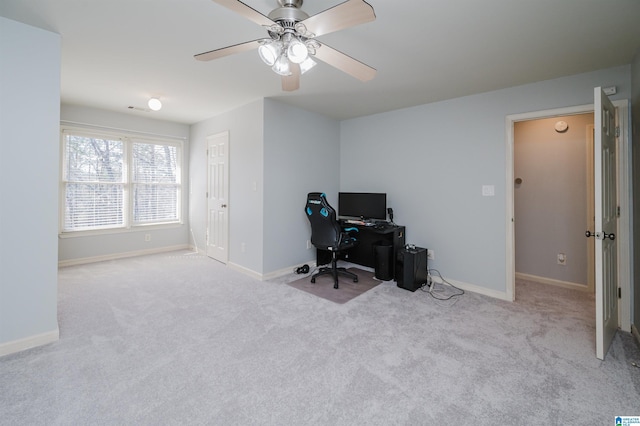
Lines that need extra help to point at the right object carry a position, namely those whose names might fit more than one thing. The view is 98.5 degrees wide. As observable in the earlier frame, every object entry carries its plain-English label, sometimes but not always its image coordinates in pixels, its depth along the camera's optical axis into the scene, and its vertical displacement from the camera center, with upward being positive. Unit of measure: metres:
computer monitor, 3.99 +0.16
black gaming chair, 3.34 -0.20
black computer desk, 3.68 -0.41
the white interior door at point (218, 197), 4.32 +0.30
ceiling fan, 1.35 +1.02
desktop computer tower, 3.31 -0.65
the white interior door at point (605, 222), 1.89 -0.05
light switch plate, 3.19 +0.29
